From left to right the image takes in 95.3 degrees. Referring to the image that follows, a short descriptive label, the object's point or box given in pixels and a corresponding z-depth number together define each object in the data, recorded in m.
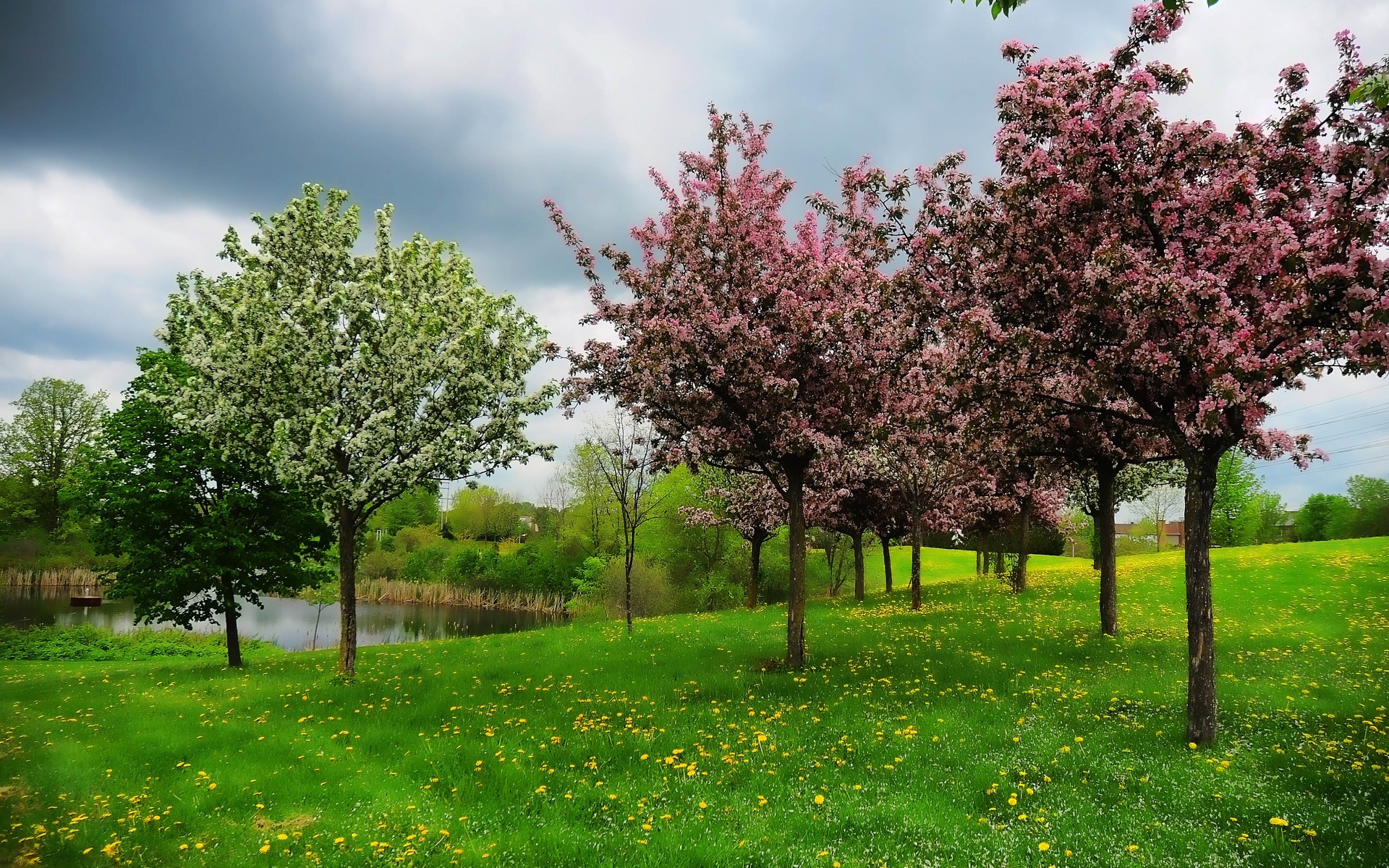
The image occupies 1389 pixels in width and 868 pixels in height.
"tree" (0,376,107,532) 44.97
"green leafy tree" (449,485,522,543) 91.44
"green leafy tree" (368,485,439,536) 90.06
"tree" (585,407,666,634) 26.64
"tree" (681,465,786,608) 37.75
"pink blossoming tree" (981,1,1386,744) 8.92
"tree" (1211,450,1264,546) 58.31
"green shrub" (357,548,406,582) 76.00
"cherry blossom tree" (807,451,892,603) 33.03
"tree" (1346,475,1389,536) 64.94
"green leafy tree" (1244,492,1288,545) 82.06
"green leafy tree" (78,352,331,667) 19.94
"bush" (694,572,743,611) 49.75
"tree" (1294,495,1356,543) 73.94
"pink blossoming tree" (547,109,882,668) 14.55
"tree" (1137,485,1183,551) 78.25
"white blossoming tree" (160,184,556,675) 17.02
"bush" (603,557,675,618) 47.62
